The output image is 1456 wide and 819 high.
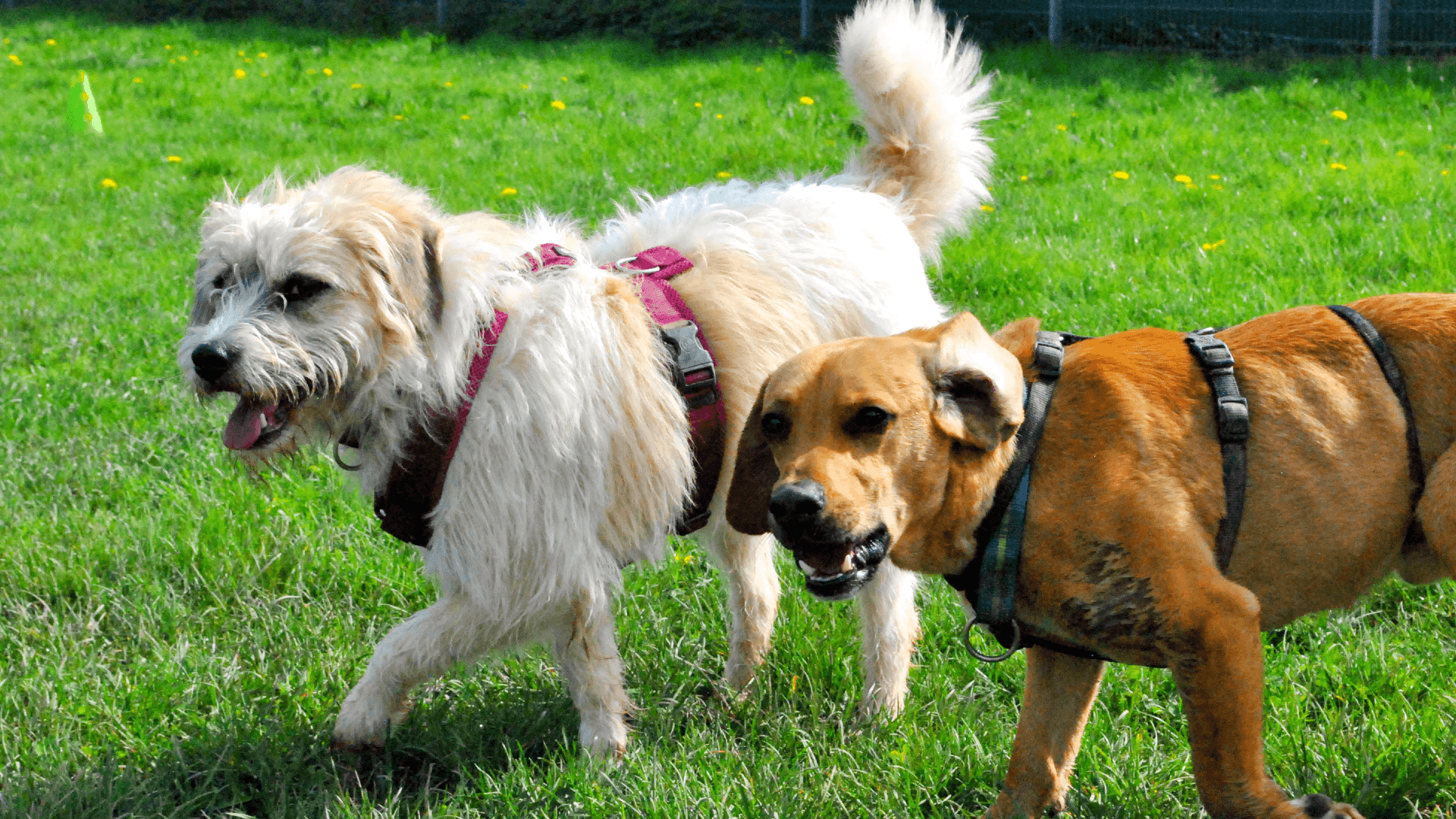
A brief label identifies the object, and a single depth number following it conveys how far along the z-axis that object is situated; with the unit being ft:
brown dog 14.58
